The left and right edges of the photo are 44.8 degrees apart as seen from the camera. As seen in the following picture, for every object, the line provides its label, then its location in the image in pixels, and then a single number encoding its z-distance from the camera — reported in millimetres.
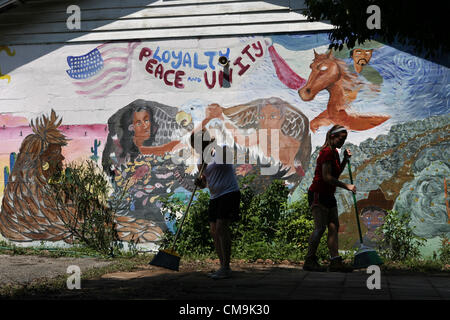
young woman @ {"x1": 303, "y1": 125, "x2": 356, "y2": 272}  6832
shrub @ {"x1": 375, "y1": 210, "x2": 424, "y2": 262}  8547
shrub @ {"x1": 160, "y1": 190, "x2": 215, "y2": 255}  8734
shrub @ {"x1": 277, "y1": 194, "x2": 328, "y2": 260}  8500
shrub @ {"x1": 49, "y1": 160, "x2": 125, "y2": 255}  9547
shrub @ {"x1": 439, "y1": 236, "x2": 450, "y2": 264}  8391
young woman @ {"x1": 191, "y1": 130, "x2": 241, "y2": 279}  6355
